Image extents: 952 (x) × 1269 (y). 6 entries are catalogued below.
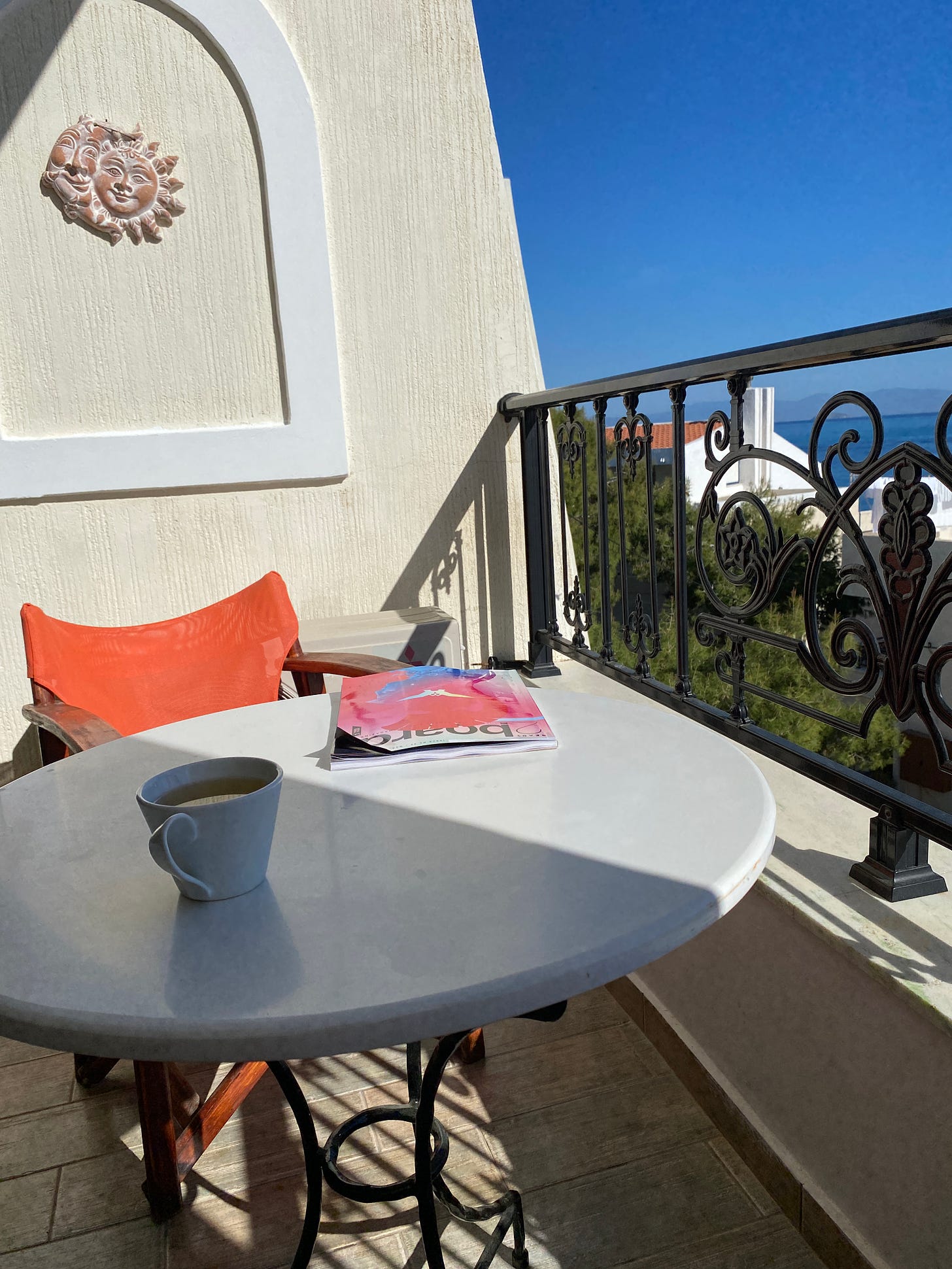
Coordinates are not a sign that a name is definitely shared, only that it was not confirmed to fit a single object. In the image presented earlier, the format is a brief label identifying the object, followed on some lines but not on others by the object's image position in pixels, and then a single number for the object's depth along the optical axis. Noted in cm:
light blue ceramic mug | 63
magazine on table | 98
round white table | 55
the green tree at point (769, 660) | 984
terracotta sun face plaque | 249
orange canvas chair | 155
